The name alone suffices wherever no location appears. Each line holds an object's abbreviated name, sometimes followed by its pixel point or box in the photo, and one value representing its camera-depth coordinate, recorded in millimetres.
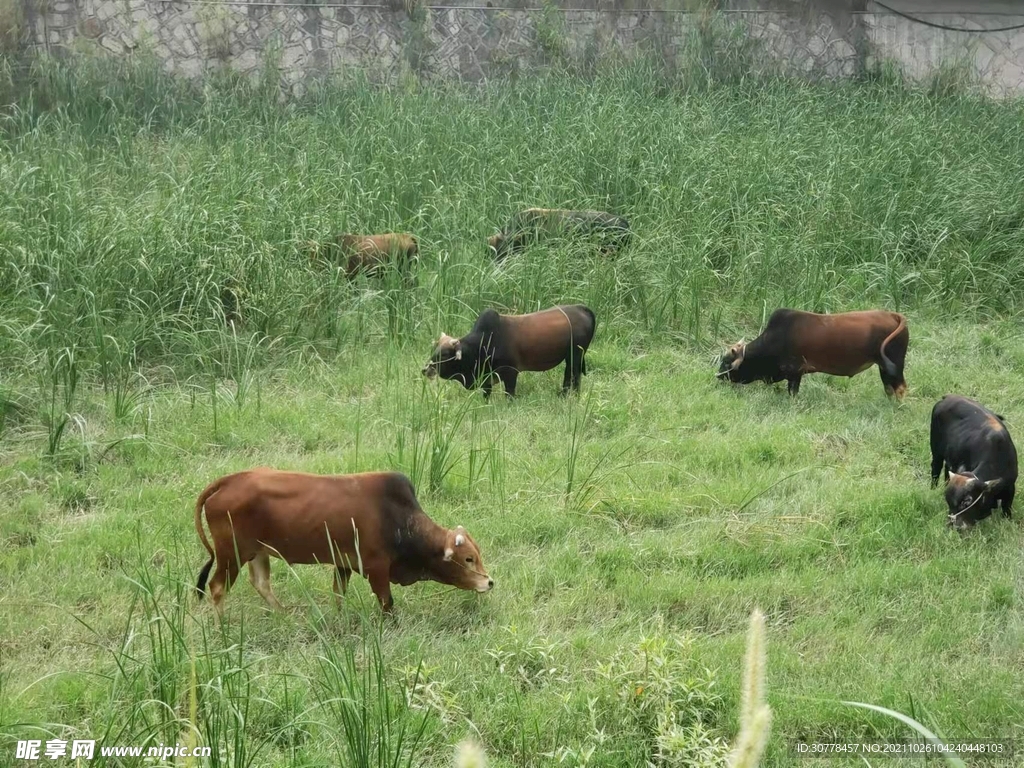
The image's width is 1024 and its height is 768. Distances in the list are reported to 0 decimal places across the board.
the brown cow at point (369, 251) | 16359
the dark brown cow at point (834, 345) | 13391
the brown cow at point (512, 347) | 13148
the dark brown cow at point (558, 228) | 17531
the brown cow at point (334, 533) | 8242
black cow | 10116
